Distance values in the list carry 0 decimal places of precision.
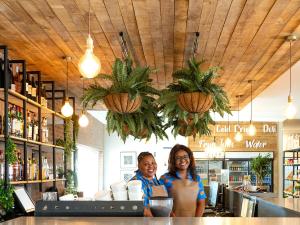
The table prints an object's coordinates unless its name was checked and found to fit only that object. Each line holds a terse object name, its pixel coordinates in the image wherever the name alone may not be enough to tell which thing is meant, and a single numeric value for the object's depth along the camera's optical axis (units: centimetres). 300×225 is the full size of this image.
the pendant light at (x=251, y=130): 940
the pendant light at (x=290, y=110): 654
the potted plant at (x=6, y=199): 492
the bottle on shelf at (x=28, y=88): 629
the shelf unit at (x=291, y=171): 1329
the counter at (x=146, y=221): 188
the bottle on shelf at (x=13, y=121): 560
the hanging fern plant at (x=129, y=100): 485
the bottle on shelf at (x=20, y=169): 595
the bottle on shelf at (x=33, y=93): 654
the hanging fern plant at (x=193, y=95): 487
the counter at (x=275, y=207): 390
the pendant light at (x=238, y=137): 1062
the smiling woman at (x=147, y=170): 448
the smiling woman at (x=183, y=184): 433
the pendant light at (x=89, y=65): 411
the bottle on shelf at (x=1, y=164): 516
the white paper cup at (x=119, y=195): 248
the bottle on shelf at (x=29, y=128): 636
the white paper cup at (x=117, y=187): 250
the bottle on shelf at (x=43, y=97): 703
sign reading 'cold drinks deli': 1482
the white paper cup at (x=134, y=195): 249
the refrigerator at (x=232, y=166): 1477
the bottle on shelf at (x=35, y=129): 655
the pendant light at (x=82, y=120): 797
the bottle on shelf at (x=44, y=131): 713
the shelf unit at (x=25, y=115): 521
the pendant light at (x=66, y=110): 692
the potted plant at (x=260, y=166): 1234
